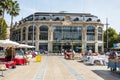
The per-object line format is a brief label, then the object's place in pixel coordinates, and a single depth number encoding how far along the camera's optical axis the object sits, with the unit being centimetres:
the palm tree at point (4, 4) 1686
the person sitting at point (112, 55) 805
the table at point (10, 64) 812
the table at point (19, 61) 1036
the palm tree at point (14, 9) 1795
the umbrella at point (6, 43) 787
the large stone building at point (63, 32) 3356
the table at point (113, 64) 734
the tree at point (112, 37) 3724
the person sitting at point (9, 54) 906
